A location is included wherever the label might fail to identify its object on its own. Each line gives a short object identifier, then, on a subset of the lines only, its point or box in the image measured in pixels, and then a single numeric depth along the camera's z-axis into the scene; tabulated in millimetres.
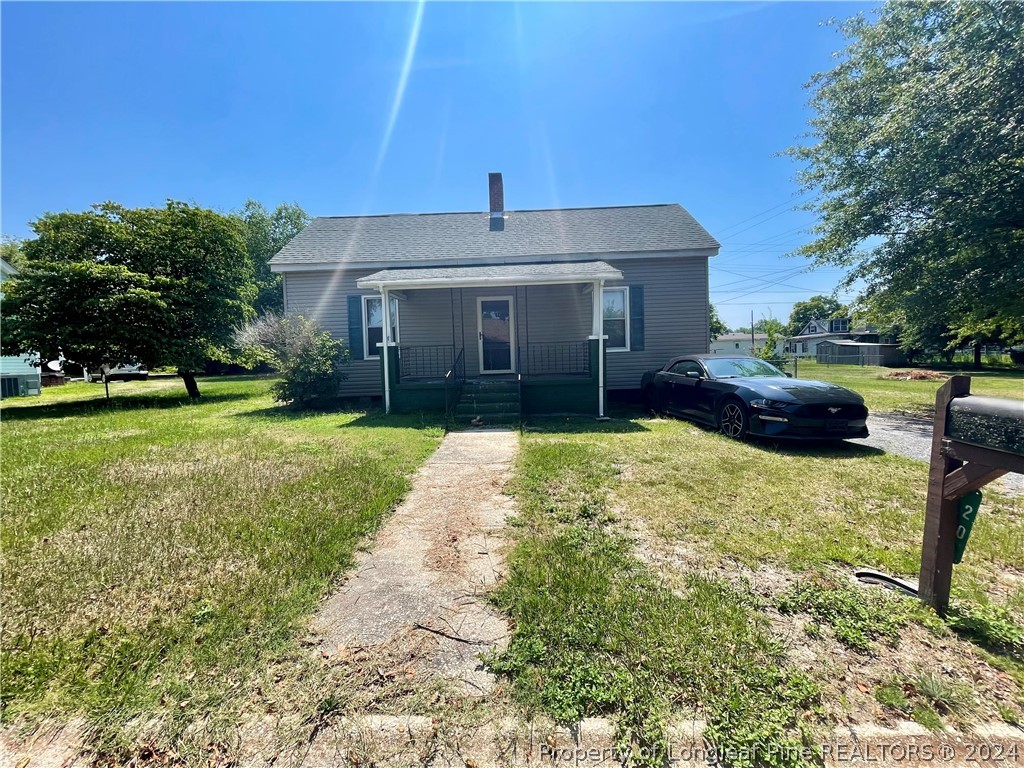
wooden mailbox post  1920
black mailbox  1873
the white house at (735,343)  58125
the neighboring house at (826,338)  48294
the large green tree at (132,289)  10719
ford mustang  5891
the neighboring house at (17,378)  15312
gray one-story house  10664
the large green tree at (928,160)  8102
